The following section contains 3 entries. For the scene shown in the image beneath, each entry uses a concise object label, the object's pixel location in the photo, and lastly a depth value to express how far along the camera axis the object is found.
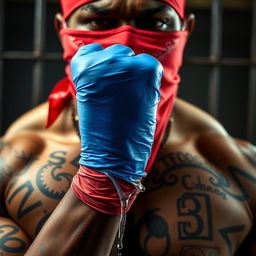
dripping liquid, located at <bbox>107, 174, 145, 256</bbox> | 0.90
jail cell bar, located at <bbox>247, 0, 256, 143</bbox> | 2.12
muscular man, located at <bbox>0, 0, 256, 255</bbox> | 1.20
